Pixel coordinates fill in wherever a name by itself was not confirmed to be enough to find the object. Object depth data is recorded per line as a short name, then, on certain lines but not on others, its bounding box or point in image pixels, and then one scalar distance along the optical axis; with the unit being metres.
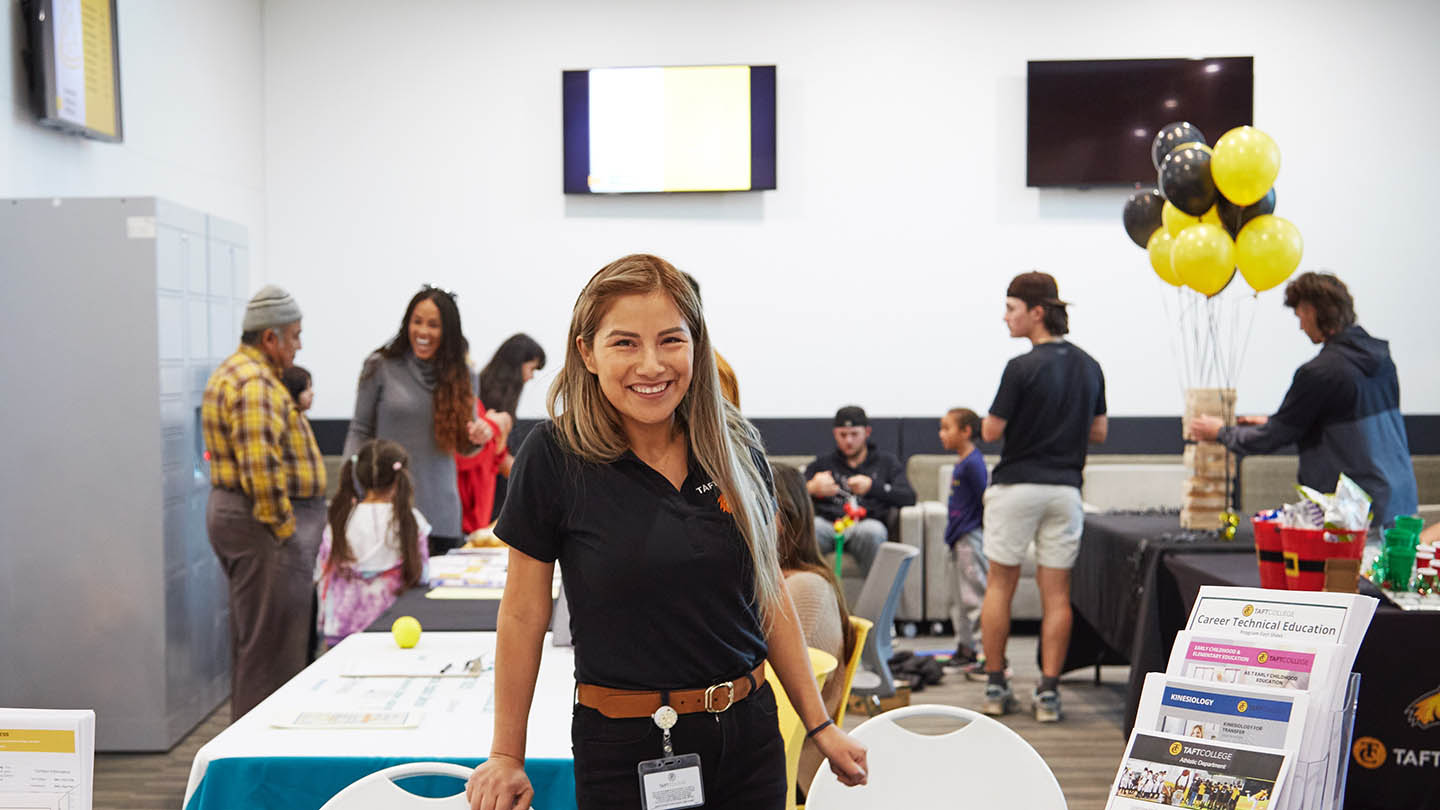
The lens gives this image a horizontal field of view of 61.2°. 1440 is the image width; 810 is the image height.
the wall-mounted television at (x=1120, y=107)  6.52
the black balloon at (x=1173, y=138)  4.27
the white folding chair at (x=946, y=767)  1.81
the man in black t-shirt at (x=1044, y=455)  4.30
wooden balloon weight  3.91
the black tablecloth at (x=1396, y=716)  2.84
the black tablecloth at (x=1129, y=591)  3.52
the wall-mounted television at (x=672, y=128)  6.59
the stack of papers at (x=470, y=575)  3.26
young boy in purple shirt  5.16
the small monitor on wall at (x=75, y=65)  4.36
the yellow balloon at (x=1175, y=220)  4.34
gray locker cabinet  3.99
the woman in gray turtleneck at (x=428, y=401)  4.27
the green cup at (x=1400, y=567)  2.85
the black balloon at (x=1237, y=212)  4.15
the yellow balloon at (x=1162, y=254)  4.40
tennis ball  2.58
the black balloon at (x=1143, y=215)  4.78
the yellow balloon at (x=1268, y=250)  4.07
